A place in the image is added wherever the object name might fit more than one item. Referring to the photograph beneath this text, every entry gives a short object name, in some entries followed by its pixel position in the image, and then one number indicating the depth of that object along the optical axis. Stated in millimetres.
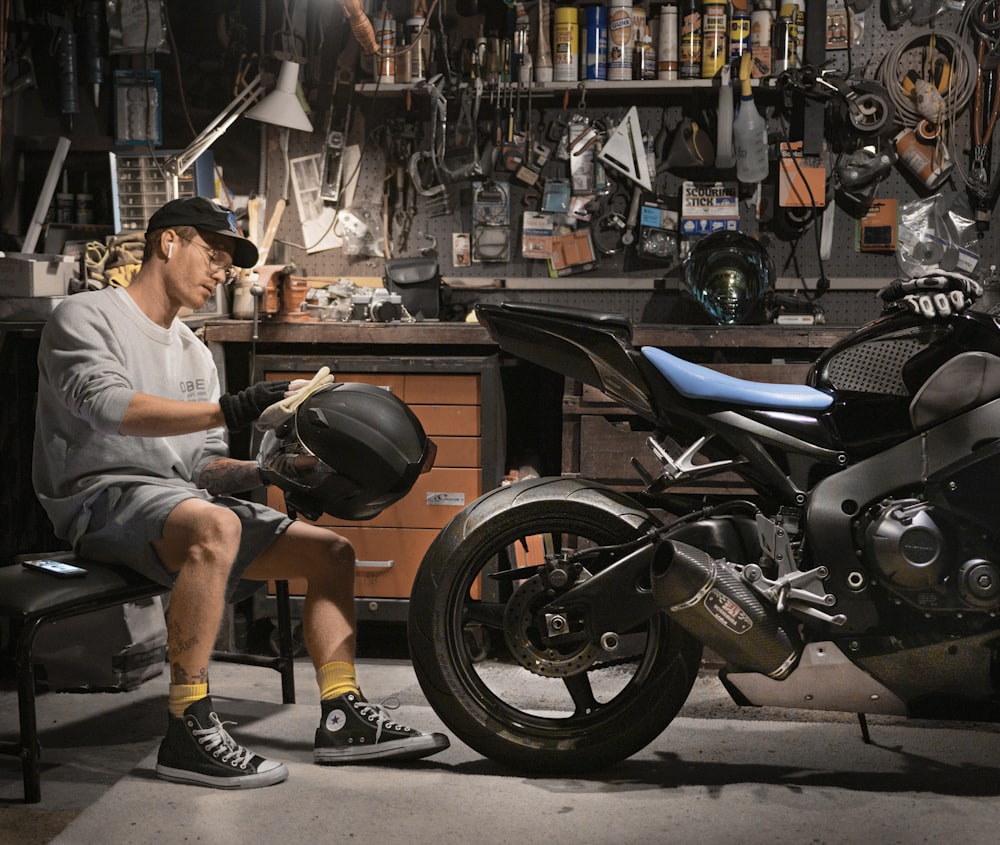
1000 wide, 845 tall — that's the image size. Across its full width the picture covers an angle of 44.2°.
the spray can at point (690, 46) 4160
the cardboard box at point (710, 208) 4266
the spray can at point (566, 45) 4184
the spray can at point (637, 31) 4176
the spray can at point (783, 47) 4137
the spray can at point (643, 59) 4172
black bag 4098
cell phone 2557
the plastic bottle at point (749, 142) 4141
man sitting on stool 2551
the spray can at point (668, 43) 4160
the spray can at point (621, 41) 4160
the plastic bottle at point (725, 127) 4105
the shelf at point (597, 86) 4121
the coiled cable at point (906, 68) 4141
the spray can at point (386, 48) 4199
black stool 2402
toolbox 3396
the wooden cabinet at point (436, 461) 3570
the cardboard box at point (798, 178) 4211
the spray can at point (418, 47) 4207
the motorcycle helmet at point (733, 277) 3873
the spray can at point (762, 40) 4160
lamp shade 4113
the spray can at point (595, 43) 4184
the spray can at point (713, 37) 4137
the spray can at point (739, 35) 4168
